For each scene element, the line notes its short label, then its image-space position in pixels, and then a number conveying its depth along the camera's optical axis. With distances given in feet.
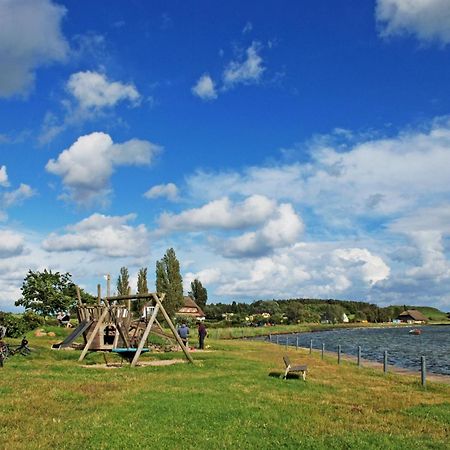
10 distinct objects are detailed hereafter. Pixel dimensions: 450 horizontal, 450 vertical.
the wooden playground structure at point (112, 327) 84.79
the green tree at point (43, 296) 192.44
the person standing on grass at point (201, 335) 123.54
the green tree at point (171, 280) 286.66
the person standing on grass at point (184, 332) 117.91
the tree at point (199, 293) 463.42
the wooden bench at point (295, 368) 68.44
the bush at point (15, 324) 135.23
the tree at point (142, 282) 289.12
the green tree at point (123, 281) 299.79
